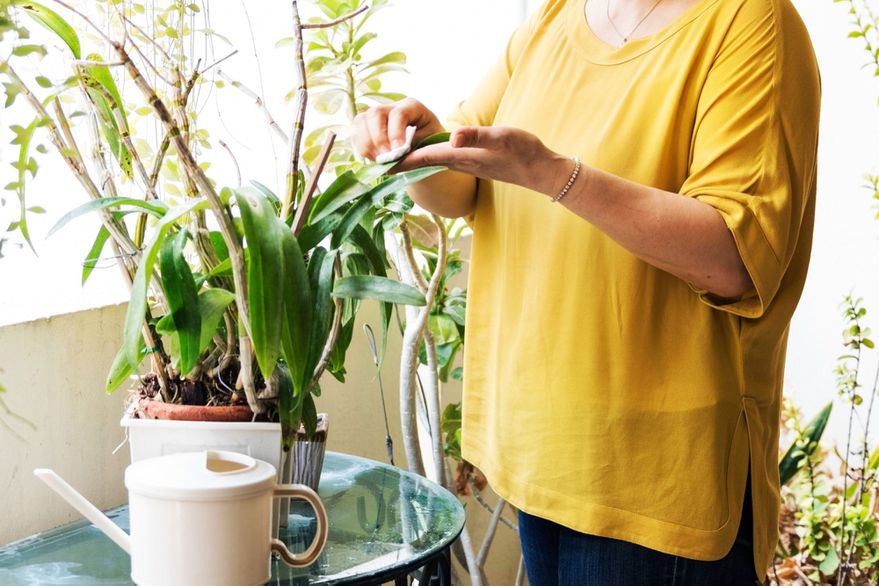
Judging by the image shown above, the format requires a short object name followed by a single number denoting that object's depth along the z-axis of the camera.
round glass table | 1.10
